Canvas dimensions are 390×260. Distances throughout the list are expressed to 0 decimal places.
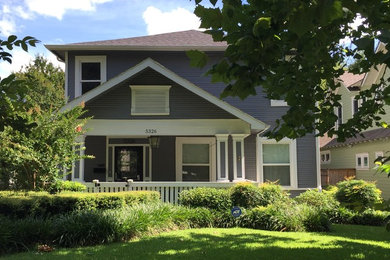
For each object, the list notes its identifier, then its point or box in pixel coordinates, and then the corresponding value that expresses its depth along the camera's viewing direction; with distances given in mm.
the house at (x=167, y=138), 12953
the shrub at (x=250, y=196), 10773
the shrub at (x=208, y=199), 10578
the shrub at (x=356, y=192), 12094
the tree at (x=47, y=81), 24156
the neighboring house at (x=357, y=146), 18078
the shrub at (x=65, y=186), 10594
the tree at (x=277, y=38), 2332
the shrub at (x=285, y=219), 9711
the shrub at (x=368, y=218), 11797
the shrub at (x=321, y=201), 11844
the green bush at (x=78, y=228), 7218
